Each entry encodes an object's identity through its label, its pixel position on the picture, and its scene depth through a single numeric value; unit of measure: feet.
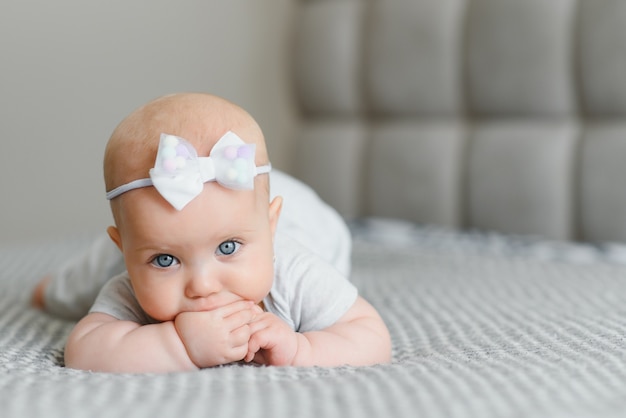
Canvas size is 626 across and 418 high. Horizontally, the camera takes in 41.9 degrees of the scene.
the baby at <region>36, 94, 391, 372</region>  2.79
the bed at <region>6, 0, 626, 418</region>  2.37
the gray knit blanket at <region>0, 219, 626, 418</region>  2.23
